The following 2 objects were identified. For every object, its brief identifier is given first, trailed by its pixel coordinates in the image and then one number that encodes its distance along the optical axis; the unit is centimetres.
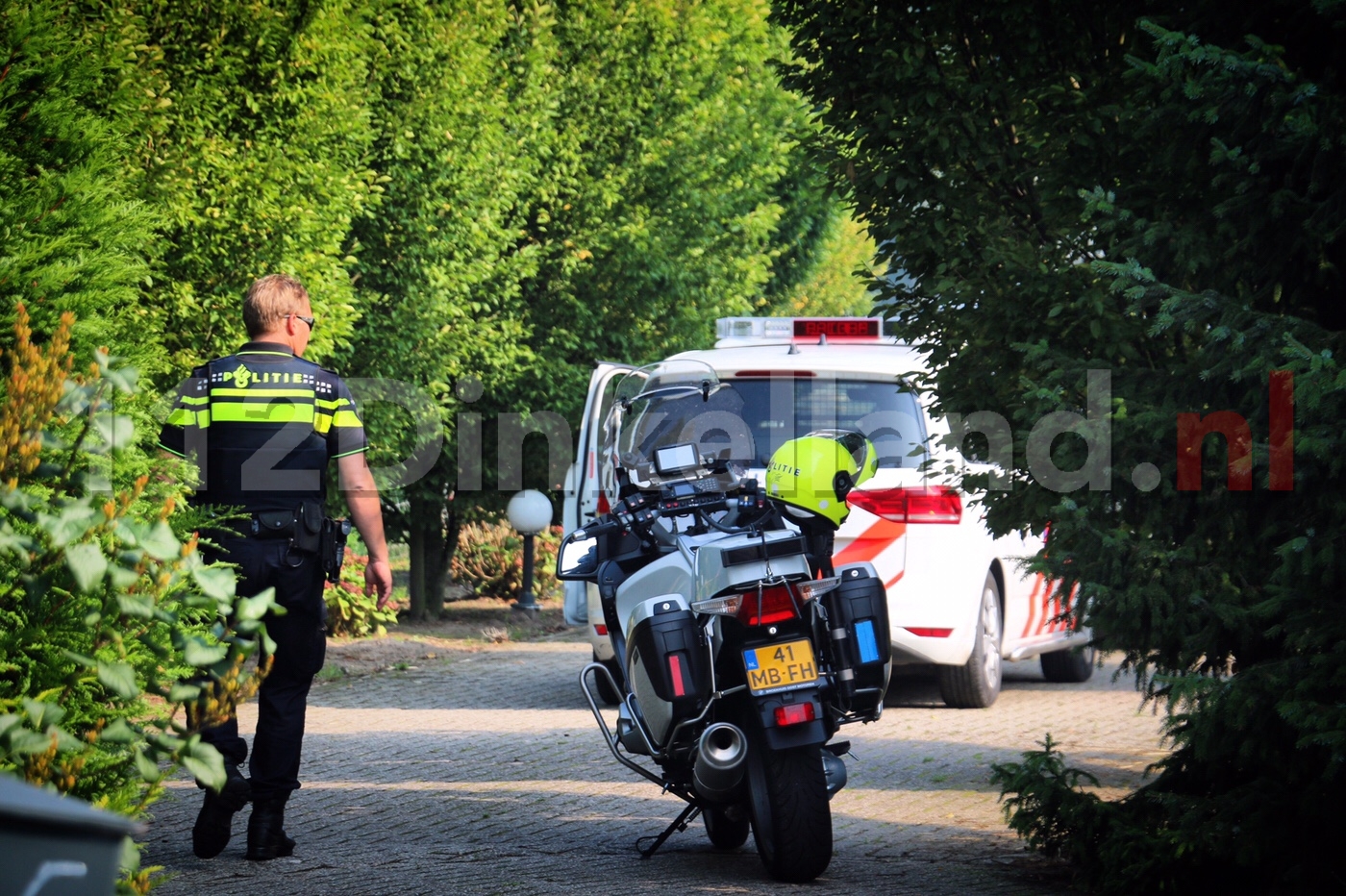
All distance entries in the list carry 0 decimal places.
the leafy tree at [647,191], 2937
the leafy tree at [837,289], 6969
